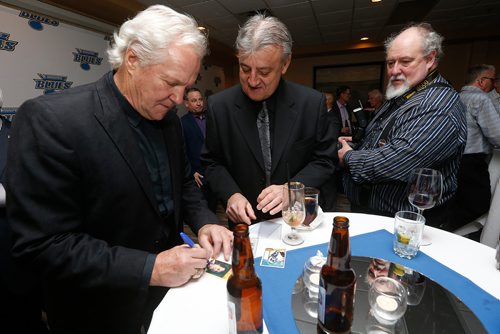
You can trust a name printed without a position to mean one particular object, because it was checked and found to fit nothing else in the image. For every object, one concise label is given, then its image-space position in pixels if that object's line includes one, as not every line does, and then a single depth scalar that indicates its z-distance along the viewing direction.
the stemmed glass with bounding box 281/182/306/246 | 1.09
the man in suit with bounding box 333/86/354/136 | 6.58
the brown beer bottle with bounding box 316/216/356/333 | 0.63
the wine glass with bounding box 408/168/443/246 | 1.14
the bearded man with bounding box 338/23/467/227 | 1.59
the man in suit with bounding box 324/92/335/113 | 5.96
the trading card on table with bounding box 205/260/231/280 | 0.96
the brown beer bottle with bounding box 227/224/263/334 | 0.66
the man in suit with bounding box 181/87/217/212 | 3.77
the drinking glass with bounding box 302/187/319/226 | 1.19
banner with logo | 3.24
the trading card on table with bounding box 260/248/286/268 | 1.01
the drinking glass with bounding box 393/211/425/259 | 1.04
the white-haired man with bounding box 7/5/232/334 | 0.88
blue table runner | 0.76
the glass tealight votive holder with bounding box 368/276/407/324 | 0.76
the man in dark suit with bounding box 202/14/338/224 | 1.65
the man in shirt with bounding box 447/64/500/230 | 2.46
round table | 0.77
